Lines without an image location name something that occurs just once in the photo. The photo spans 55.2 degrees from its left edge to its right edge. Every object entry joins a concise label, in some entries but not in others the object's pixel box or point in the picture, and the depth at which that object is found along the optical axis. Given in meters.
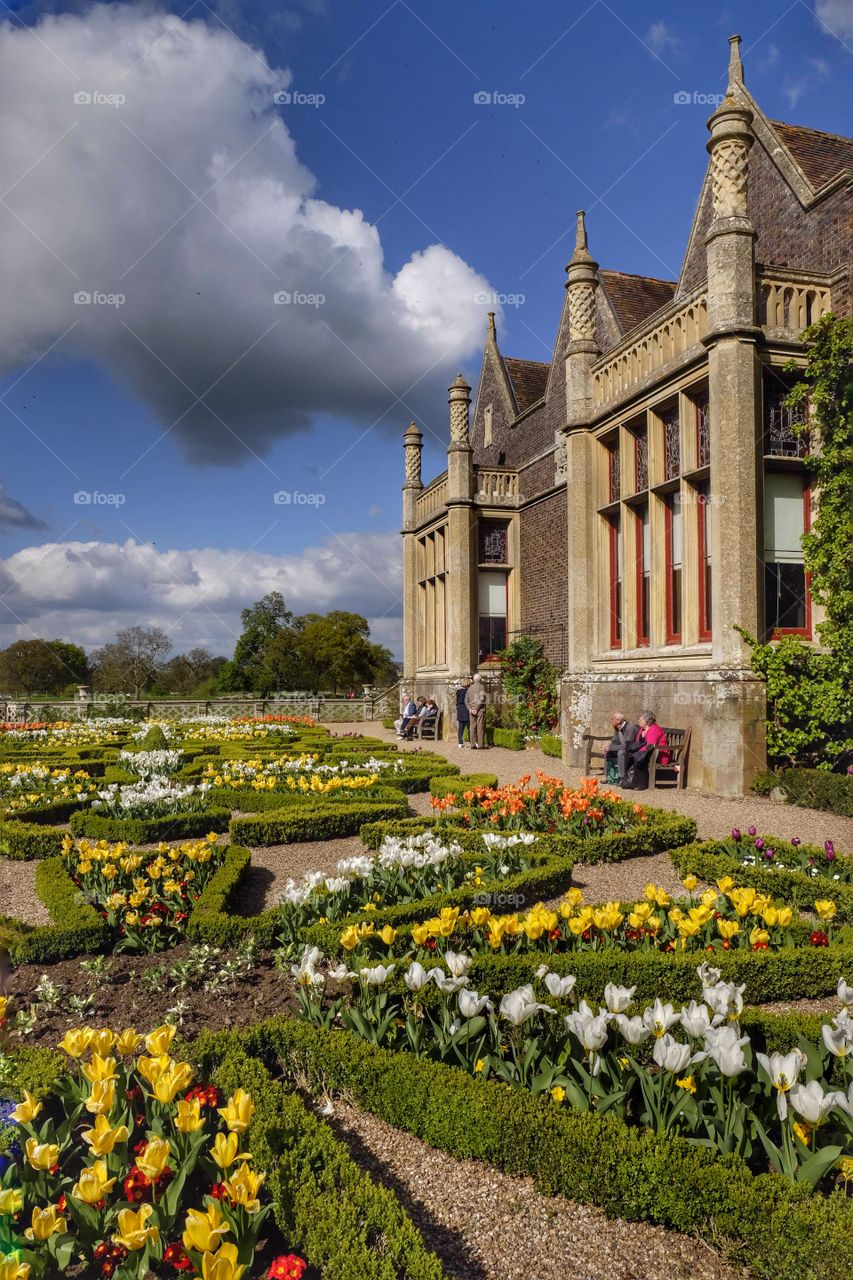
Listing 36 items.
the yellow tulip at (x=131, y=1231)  1.90
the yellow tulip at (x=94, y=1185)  2.03
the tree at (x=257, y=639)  58.22
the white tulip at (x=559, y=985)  3.20
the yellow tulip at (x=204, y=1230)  1.87
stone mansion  10.52
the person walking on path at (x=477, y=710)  17.52
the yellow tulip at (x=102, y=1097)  2.35
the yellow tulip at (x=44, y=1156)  2.17
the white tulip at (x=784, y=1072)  2.47
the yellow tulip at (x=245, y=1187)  2.06
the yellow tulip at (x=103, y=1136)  2.16
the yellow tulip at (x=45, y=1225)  1.97
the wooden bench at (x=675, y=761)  10.98
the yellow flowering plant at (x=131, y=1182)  1.98
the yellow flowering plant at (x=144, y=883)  5.20
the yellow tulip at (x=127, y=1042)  2.64
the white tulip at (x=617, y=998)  3.00
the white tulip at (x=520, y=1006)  2.96
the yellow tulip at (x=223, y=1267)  1.81
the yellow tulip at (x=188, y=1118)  2.31
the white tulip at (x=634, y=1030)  2.77
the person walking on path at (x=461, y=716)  18.62
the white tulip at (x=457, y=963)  3.34
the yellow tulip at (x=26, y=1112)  2.34
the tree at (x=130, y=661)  45.34
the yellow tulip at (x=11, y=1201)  1.93
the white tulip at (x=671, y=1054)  2.59
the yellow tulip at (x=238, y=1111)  2.27
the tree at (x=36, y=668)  58.75
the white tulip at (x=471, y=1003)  3.14
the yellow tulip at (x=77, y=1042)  2.62
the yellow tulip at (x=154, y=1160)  2.07
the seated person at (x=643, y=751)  11.01
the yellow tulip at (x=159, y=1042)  2.58
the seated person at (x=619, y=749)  11.19
